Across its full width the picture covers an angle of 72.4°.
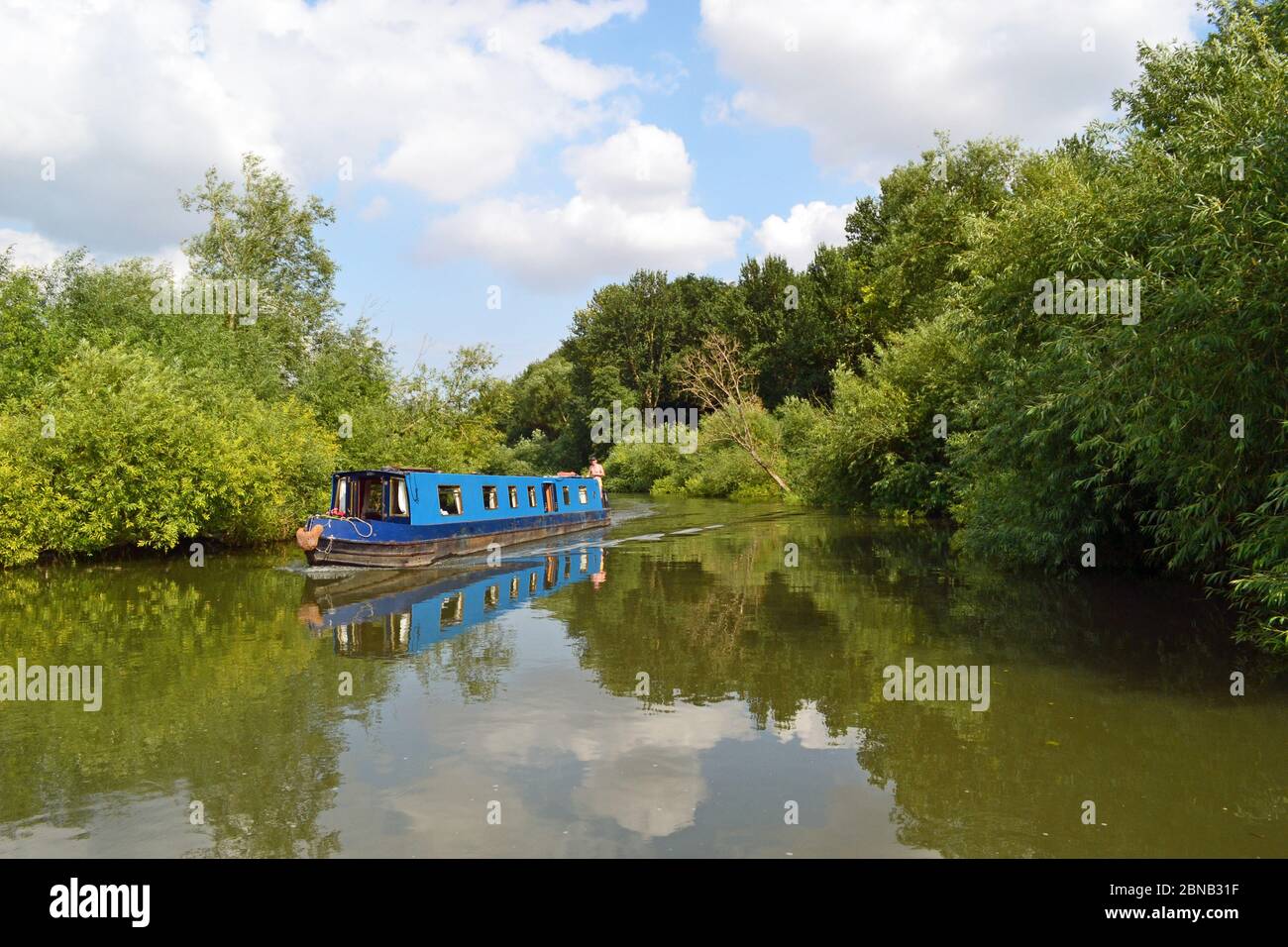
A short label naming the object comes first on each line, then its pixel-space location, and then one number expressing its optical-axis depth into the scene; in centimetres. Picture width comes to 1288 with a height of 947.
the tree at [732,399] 4281
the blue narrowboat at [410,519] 1741
